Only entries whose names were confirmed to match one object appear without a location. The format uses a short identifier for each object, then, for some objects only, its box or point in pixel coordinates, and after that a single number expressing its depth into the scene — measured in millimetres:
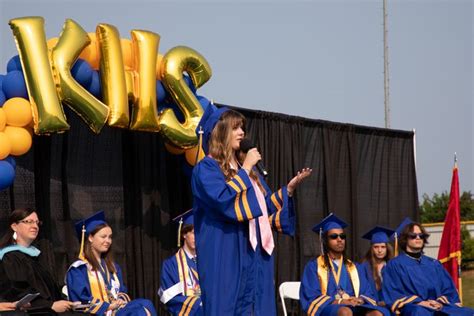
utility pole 29029
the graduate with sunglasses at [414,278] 13882
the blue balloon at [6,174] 11607
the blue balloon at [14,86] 12045
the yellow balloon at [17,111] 11880
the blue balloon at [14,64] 12288
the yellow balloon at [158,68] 13821
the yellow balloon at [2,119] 11722
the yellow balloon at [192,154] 14283
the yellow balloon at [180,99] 13687
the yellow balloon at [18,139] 11887
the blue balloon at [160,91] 13772
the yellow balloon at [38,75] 11984
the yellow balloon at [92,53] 12896
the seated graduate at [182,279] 13030
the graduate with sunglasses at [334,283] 13091
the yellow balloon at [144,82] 13359
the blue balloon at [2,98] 11947
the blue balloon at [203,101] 14308
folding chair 15459
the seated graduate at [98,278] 11905
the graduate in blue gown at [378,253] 15536
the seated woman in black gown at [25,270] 10932
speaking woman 8097
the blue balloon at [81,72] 12714
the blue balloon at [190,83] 14210
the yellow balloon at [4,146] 11655
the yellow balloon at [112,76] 12884
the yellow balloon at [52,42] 12495
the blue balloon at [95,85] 12957
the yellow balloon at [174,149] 14198
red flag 17945
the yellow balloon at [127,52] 13468
